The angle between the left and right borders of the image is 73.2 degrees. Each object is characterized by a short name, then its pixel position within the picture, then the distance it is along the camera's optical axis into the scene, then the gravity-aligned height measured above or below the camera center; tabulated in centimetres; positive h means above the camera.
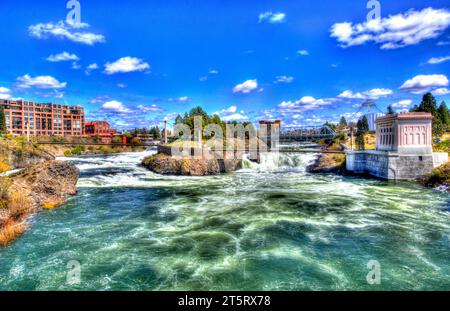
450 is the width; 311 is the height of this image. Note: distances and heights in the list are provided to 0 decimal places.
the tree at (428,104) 9188 +1419
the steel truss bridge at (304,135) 14914 +908
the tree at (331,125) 17592 +1605
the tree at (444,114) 10050 +1225
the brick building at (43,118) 14488 +1886
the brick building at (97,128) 17728 +1514
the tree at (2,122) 9704 +1076
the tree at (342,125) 19281 +1709
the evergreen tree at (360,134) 8623 +535
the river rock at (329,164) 6319 -272
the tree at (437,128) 8706 +640
